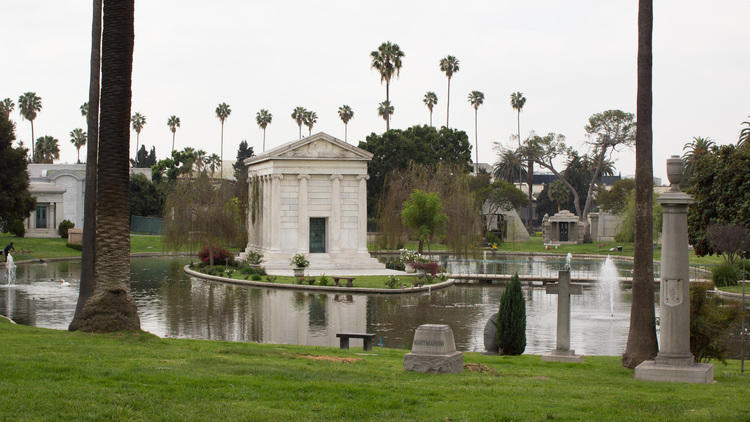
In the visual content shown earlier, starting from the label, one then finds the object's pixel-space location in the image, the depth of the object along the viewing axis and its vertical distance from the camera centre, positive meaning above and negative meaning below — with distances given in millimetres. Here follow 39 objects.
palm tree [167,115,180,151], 129900 +17437
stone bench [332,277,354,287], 40516 -2362
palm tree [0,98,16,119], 107250 +16914
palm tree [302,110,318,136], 121688 +17072
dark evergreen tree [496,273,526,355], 20000 -2121
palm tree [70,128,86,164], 125500 +14317
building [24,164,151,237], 85250 +3458
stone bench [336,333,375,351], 20047 -2659
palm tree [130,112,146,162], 129000 +17297
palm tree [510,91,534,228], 122125 +19863
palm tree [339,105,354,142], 122688 +18006
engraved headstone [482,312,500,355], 20547 -2617
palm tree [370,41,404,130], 96750 +20740
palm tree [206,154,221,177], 107938 +9748
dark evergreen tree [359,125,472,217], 92188 +9304
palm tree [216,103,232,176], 125625 +18617
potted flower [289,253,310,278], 45188 -1764
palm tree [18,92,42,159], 111625 +17212
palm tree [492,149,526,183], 116875 +10253
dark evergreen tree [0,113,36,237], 56844 +3896
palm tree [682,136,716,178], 81769 +9430
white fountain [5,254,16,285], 41856 -2330
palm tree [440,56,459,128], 112062 +23069
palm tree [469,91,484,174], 121000 +20021
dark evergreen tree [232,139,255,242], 63531 +3432
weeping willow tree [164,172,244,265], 53156 +866
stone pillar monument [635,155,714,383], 14531 -1152
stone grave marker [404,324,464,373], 13734 -2010
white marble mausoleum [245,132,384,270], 53281 +2089
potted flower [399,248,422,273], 48188 -1512
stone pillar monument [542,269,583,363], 18266 -2118
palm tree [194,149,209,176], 93688 +9283
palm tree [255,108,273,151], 129000 +18035
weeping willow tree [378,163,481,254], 61344 +2160
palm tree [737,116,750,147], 58881 +7290
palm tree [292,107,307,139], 121688 +17525
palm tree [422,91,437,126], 117188 +19285
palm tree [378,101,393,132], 109188 +16978
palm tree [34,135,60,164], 116438 +11798
